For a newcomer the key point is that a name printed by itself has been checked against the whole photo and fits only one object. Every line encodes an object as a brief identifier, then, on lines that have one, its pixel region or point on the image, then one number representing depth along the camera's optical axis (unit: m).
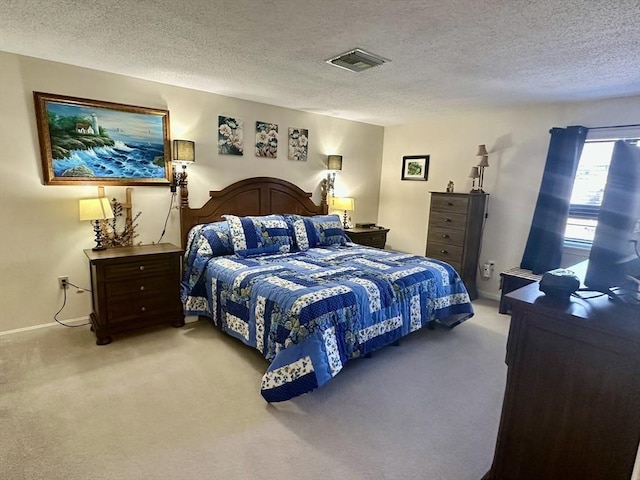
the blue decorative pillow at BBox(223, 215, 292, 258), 3.41
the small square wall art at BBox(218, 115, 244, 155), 3.84
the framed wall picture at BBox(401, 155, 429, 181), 5.00
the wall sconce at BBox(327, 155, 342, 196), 4.73
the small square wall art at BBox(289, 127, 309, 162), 4.43
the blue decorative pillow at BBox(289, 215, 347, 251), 3.87
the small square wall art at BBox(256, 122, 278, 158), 4.13
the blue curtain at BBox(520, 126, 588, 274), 3.61
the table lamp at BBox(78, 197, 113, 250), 2.89
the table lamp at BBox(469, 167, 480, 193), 4.23
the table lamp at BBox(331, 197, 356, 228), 4.76
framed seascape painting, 2.89
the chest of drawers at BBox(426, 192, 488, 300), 4.16
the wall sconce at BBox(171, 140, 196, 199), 3.43
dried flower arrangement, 3.23
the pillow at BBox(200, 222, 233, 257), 3.34
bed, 2.20
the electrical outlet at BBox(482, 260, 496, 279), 4.36
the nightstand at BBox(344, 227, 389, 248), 4.72
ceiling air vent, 2.46
